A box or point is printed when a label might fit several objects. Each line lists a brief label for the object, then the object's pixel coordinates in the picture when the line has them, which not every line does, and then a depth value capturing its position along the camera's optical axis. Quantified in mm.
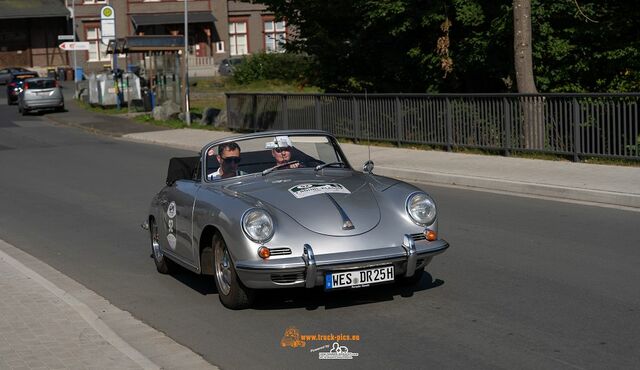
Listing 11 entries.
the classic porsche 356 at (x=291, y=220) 7512
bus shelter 37094
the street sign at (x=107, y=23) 44312
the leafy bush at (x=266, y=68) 59500
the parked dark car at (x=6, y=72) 67812
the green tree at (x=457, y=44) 22281
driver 9078
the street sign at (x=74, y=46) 45938
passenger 8969
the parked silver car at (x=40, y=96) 43750
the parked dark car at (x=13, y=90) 50431
